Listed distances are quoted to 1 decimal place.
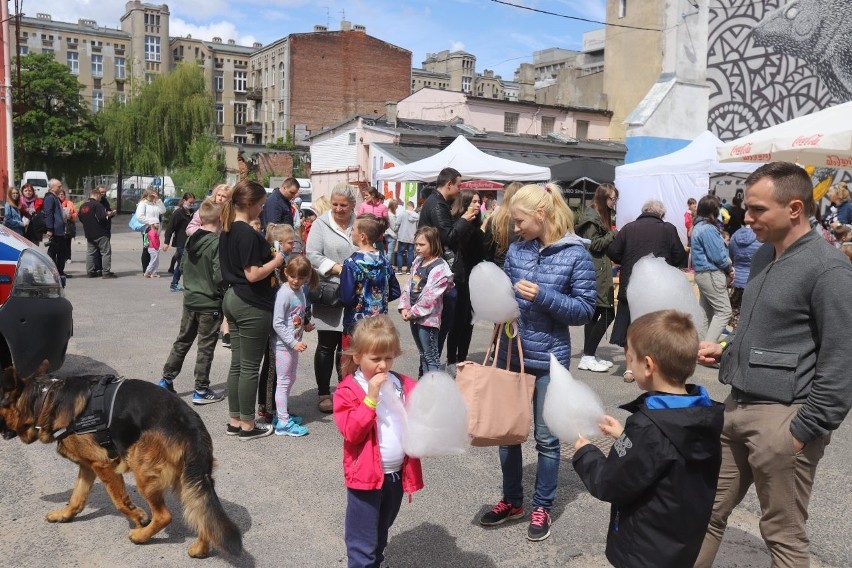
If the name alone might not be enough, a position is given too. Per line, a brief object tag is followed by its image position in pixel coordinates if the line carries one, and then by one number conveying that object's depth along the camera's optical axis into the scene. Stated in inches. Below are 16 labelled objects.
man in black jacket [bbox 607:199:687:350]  279.1
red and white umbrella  279.3
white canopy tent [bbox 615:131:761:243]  529.3
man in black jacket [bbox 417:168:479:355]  253.9
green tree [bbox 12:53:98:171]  1930.4
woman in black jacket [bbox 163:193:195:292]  501.8
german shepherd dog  134.6
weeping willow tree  1840.6
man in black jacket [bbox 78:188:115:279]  563.2
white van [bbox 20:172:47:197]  1573.6
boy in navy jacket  91.3
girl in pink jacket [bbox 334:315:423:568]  112.7
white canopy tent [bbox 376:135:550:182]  585.3
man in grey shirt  104.1
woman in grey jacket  228.2
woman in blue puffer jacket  146.4
